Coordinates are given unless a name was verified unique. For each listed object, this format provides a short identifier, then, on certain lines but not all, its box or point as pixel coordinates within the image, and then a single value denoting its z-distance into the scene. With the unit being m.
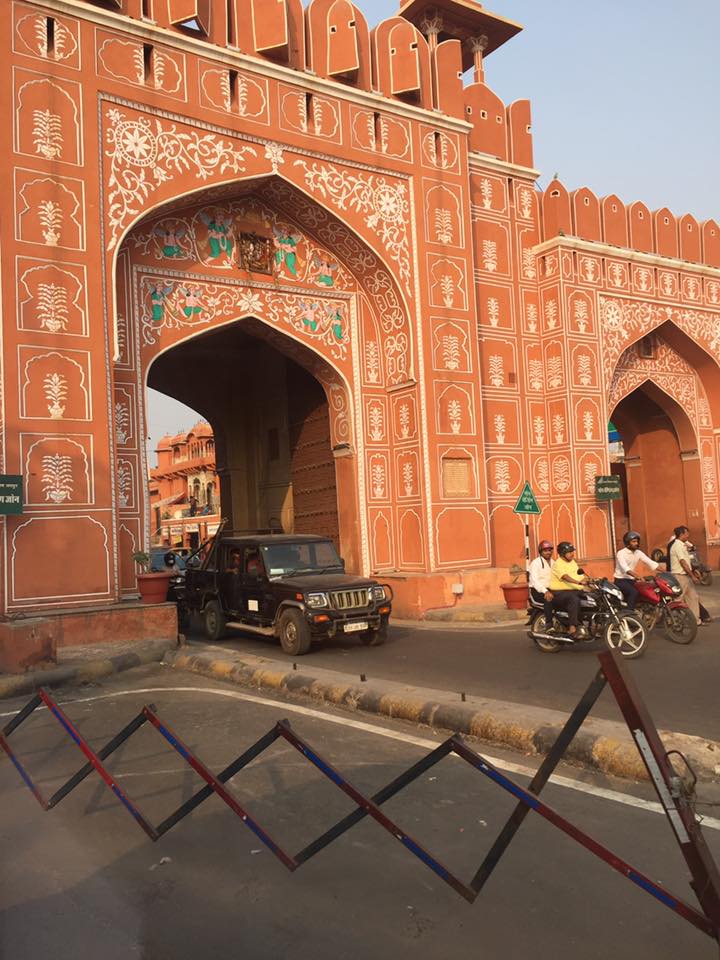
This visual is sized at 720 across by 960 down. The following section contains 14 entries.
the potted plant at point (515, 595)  14.59
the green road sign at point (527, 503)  15.02
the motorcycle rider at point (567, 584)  9.97
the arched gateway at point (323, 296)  11.52
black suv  10.80
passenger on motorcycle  10.55
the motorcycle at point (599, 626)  9.51
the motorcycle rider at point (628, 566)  10.79
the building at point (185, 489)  49.26
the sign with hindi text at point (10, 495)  10.66
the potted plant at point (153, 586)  11.48
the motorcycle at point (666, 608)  10.37
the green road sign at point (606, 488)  17.53
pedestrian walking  11.26
